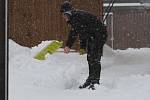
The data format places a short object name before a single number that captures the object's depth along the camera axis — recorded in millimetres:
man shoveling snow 8209
